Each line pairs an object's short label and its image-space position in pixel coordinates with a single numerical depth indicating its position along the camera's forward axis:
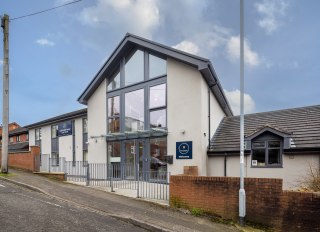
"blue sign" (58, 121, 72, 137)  19.16
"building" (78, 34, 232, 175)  12.08
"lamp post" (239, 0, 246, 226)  6.90
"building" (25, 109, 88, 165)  18.13
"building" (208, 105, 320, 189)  10.49
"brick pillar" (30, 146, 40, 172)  15.96
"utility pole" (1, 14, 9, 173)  14.26
